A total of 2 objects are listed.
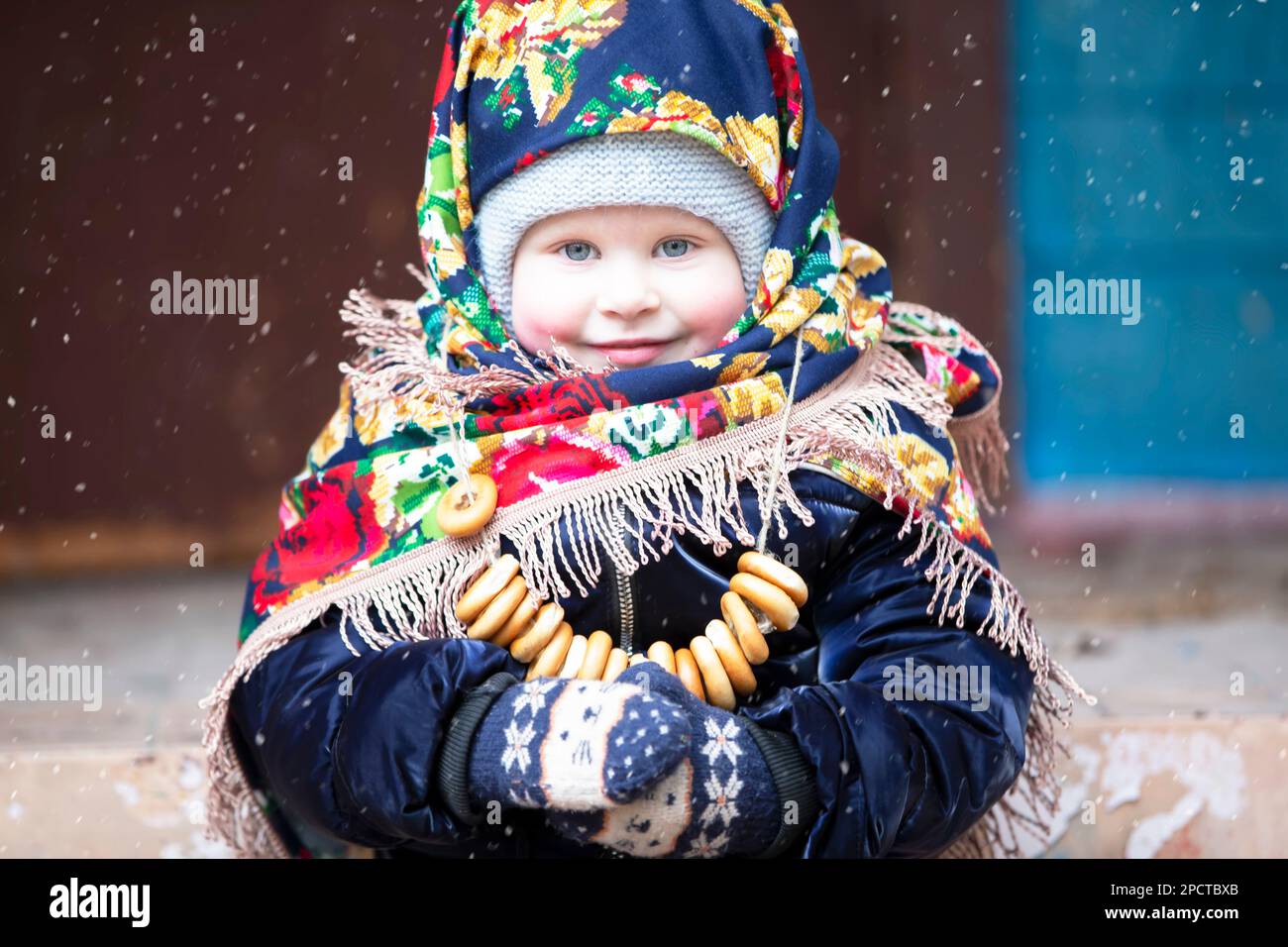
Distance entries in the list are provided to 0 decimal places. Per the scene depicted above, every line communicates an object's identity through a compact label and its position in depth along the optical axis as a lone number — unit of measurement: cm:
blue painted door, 344
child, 133
